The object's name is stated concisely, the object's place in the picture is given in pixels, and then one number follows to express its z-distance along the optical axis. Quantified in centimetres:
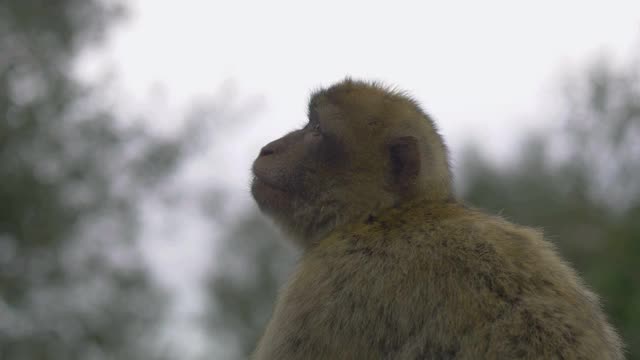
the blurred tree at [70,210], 1184
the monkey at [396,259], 266
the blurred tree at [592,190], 963
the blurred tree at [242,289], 1848
